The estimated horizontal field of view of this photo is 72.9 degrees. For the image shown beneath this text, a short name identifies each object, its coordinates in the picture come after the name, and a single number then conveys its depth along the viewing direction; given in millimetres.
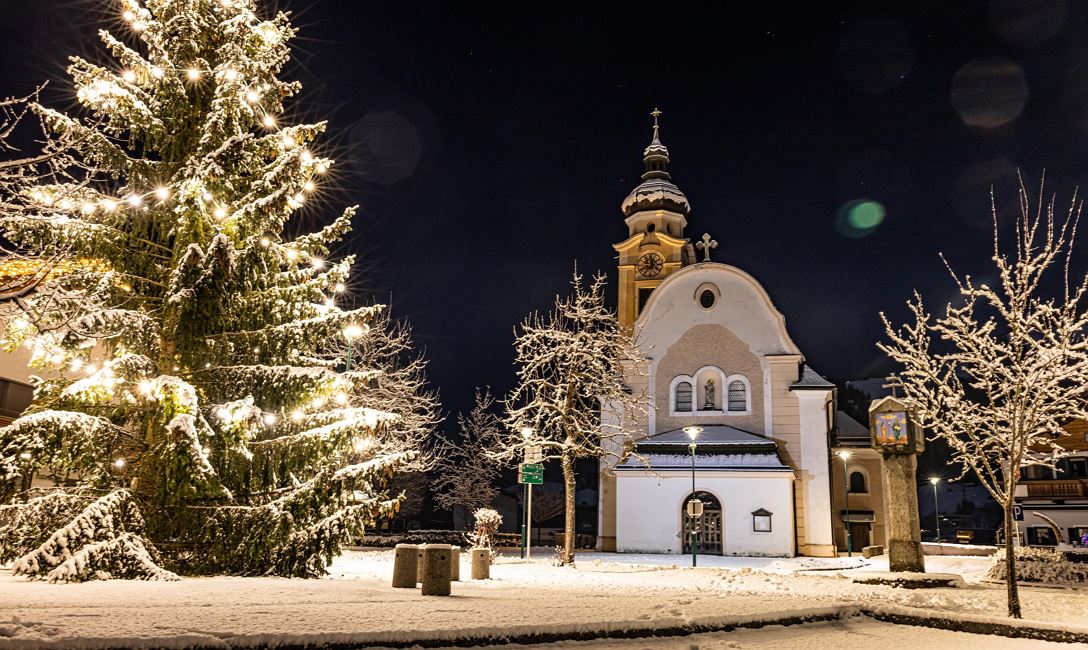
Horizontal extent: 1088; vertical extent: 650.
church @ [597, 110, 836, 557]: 29641
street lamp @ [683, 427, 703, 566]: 24859
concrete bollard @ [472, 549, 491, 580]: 14094
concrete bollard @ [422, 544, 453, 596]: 10523
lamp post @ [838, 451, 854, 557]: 31561
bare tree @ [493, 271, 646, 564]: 21625
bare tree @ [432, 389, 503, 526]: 46188
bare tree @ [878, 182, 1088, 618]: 10617
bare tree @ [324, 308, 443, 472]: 28831
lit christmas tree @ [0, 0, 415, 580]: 10578
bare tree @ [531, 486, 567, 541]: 54344
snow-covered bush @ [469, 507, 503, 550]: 18844
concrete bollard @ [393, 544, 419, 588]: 11664
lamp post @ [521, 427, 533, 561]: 20953
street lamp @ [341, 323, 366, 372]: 12930
